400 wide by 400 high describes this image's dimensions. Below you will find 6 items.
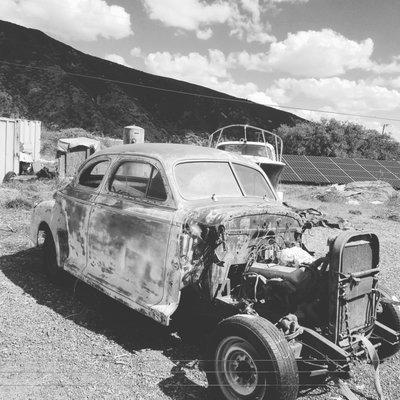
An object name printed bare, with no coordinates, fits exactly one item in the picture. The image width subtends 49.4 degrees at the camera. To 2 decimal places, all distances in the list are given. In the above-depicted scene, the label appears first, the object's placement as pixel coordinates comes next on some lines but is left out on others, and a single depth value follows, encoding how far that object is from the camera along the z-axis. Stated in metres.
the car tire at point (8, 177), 14.38
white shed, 13.95
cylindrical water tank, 13.38
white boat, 12.72
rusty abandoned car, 3.47
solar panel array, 19.56
